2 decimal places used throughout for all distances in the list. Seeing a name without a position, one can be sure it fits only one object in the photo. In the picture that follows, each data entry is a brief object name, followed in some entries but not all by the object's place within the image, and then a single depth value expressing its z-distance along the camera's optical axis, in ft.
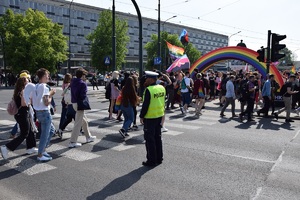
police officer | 18.85
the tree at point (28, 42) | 119.34
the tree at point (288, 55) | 494.14
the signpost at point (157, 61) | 68.35
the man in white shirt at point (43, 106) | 19.03
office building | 211.82
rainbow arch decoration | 51.62
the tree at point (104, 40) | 157.28
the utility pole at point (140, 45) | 47.54
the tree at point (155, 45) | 220.43
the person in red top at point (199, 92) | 39.91
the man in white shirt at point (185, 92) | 41.96
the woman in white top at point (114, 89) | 34.81
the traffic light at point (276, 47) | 40.90
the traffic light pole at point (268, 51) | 41.63
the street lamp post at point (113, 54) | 58.31
